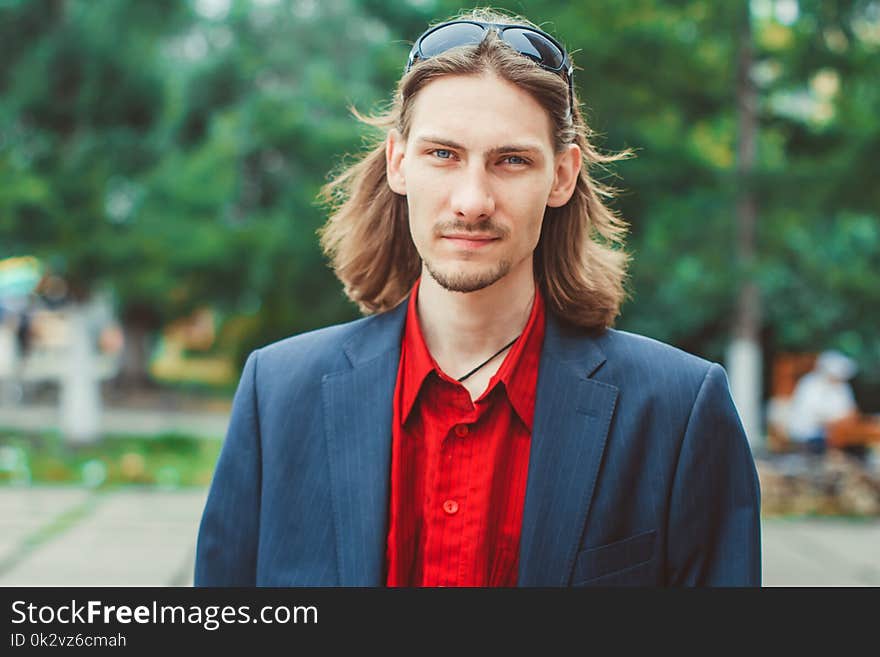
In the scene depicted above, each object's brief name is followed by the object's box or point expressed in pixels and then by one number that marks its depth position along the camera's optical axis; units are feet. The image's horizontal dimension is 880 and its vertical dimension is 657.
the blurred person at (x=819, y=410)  39.58
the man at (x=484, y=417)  6.18
